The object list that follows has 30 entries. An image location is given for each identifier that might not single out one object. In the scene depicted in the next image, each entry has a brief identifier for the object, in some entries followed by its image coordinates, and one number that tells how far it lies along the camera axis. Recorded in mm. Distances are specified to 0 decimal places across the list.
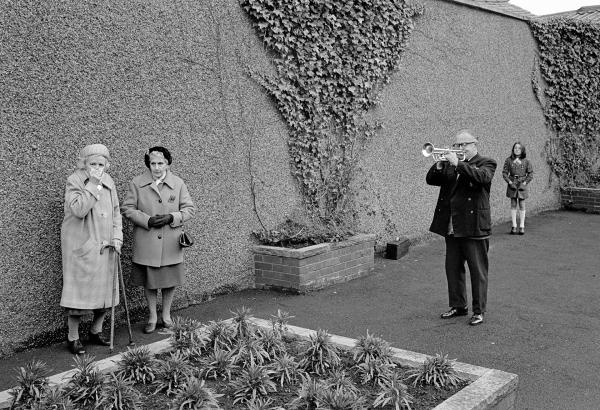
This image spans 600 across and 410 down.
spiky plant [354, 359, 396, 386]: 3977
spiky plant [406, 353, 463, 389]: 3941
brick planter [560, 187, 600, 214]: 14203
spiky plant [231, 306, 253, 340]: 4605
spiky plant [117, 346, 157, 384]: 3918
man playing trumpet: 6145
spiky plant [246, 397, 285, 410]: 3408
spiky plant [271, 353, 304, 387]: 3975
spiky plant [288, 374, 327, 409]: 3514
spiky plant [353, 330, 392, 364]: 4238
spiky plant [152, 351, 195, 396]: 3799
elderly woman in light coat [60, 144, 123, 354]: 5215
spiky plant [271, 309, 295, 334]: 4699
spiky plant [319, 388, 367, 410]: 3398
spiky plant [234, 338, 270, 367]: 4203
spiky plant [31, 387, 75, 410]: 3326
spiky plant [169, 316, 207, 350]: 4406
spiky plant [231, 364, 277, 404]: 3711
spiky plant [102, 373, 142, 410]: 3467
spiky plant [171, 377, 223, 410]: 3446
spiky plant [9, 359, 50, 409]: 3408
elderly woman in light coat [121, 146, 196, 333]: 5867
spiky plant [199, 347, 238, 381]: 4051
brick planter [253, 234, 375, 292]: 7273
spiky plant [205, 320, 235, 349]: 4473
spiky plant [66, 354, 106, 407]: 3541
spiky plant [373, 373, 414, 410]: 3605
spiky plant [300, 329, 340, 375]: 4164
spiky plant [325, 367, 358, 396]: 3706
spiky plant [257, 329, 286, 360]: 4359
